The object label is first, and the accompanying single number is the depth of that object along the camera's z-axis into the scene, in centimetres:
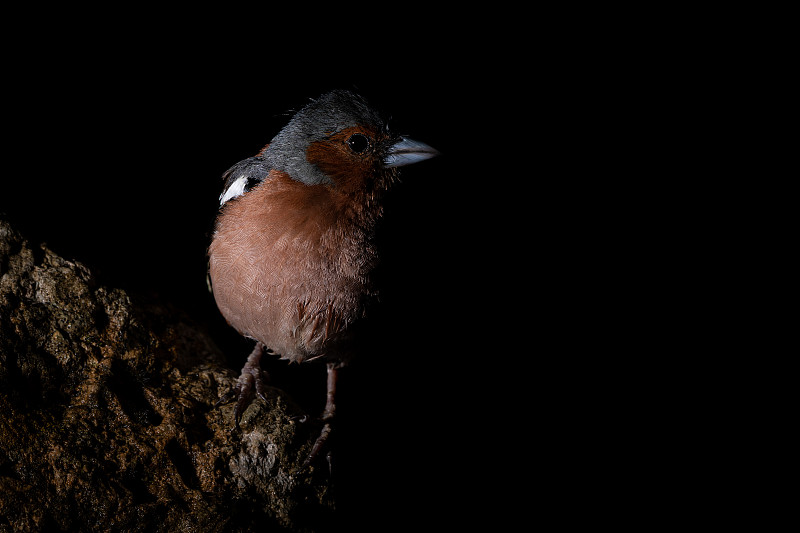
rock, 363
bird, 367
